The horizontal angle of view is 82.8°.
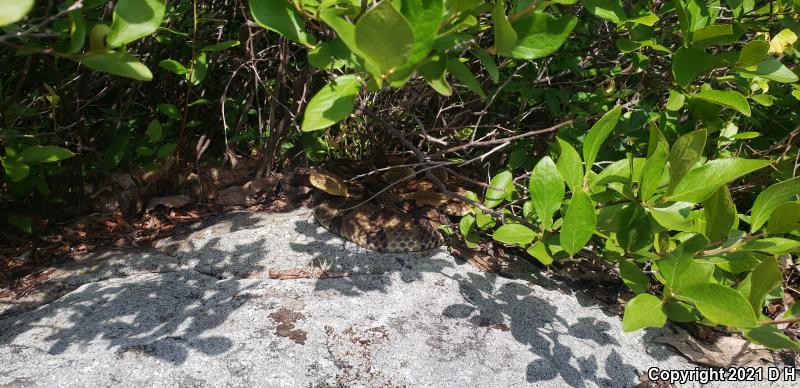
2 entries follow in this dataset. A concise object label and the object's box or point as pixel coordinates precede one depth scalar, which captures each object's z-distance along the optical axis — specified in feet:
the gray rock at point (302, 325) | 1.20
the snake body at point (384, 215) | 1.89
